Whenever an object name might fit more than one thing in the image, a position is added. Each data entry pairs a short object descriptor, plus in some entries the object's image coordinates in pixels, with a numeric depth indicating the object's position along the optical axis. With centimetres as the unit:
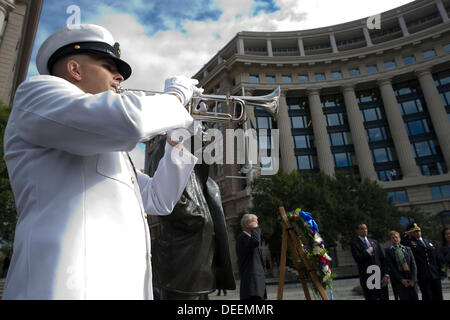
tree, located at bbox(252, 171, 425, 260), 2548
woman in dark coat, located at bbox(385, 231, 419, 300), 745
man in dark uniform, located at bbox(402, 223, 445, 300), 743
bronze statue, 322
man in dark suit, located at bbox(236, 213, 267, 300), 565
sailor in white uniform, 111
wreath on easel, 637
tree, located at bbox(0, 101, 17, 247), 1470
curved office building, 4158
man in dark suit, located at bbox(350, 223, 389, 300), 710
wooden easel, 636
